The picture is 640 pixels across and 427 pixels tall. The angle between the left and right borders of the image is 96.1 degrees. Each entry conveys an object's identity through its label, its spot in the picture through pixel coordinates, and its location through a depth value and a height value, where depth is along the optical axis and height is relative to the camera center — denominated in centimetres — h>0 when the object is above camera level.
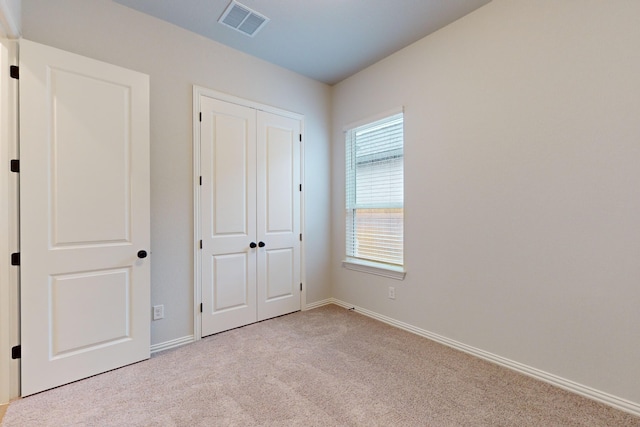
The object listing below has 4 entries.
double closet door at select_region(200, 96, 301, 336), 281 -1
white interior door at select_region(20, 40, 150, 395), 189 -2
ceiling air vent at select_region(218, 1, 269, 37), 236 +168
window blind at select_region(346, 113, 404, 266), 307 +25
